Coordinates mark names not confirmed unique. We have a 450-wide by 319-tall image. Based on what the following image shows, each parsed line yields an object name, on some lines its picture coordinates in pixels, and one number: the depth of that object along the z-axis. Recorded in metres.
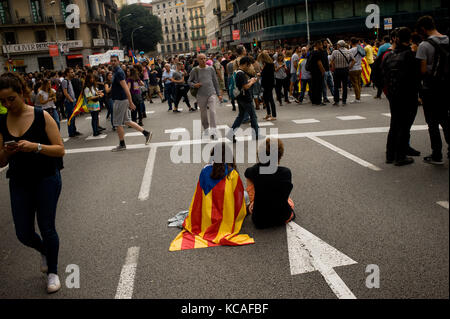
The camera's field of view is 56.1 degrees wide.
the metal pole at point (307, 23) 41.41
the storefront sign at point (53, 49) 32.81
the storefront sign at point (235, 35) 47.90
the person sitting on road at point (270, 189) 4.46
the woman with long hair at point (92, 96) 11.82
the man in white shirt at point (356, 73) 13.88
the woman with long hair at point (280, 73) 14.28
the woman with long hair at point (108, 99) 13.36
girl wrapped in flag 4.51
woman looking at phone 3.47
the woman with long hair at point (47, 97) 10.39
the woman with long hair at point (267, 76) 11.70
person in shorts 9.27
